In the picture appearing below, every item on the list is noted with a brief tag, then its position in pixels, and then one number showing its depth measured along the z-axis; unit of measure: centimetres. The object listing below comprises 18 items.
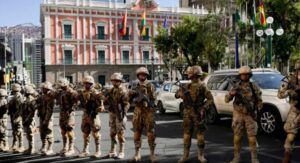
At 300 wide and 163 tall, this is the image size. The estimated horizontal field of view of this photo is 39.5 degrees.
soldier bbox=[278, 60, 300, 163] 647
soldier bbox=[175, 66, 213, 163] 698
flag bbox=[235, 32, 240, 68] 2581
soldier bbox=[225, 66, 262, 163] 681
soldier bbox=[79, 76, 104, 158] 797
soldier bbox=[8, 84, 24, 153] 884
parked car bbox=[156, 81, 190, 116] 1597
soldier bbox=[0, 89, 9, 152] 891
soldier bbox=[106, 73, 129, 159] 767
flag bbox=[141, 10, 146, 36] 5231
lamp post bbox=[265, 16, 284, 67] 2053
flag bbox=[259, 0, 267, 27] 2428
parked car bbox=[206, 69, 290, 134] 984
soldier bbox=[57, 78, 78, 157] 823
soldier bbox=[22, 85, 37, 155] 861
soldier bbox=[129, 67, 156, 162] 721
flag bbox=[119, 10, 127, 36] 5247
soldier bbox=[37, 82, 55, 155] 843
